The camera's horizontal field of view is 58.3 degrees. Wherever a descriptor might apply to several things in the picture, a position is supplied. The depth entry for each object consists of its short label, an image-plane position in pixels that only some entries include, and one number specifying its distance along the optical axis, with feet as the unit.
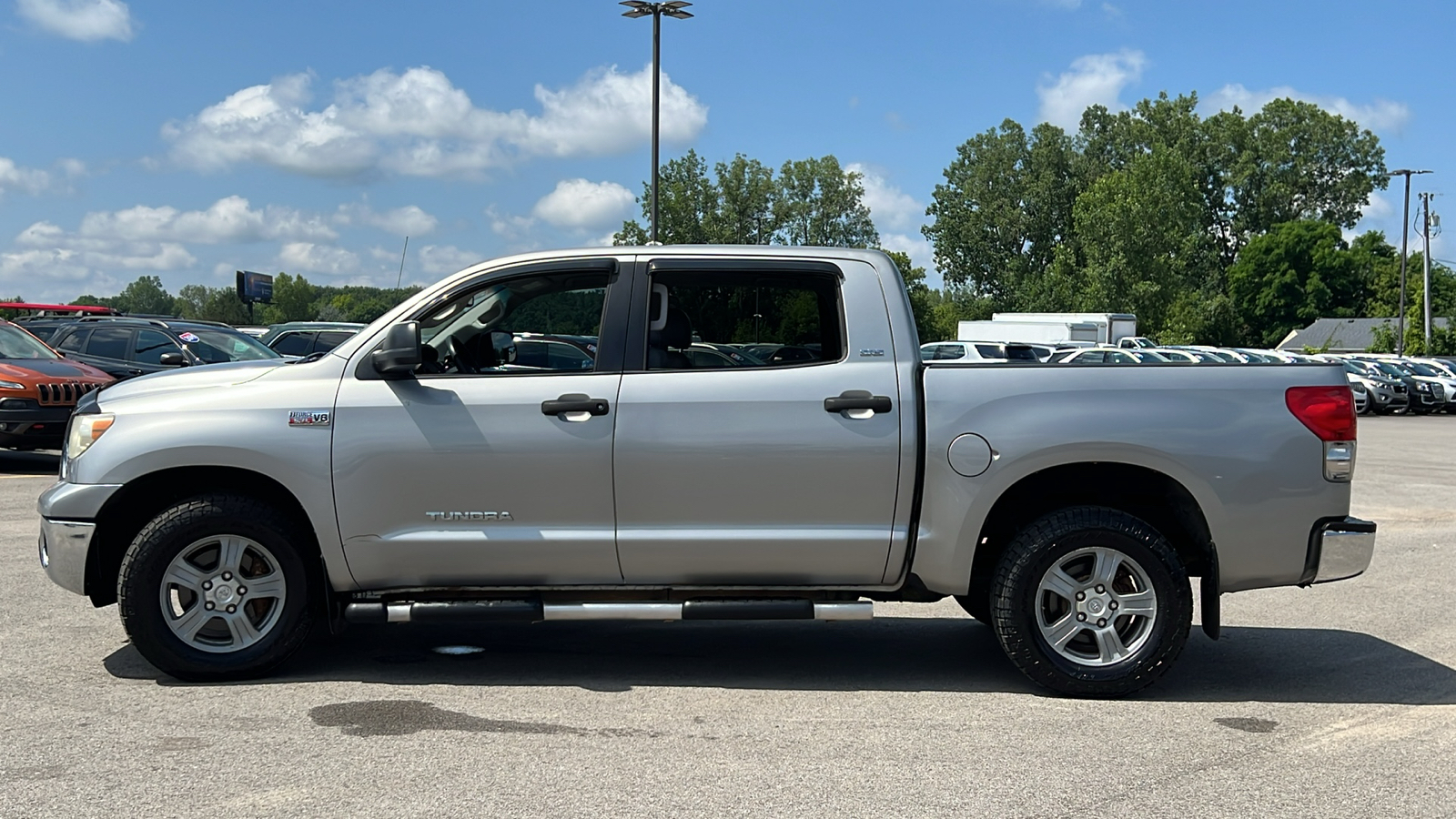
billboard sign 221.66
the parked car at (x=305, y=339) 73.05
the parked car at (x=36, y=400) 44.09
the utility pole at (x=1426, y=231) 200.37
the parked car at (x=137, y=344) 56.03
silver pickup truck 18.43
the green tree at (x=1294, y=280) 321.52
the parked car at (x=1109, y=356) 96.12
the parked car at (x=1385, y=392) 123.65
